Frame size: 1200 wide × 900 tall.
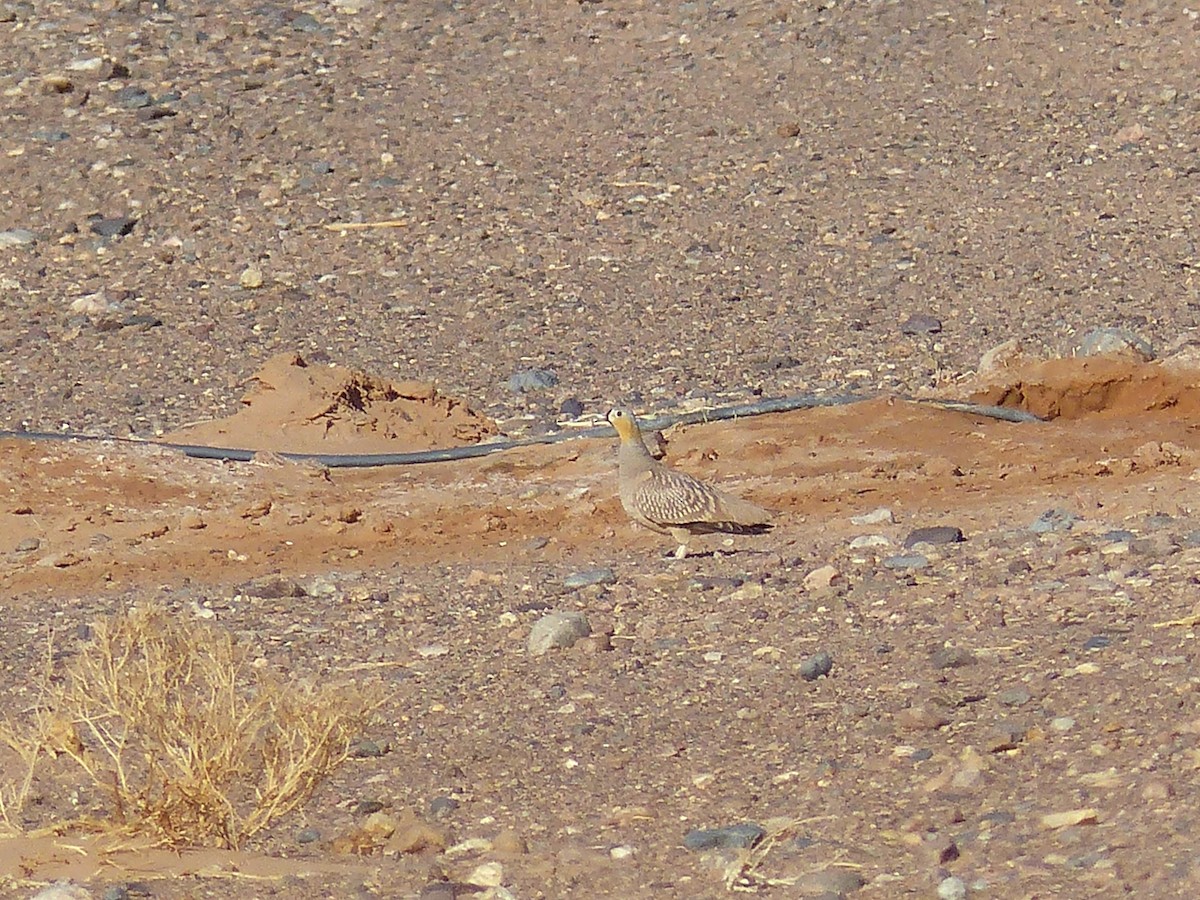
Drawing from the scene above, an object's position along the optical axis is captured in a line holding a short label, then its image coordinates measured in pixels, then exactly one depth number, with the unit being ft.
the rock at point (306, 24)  83.56
